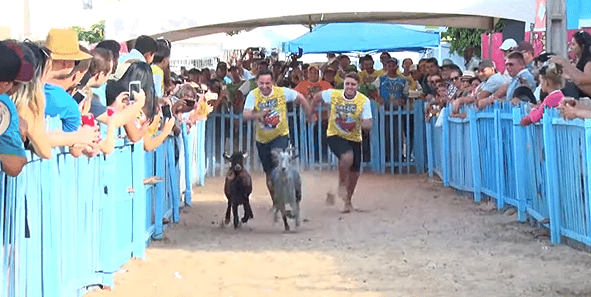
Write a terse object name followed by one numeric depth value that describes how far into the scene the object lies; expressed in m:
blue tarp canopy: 25.97
